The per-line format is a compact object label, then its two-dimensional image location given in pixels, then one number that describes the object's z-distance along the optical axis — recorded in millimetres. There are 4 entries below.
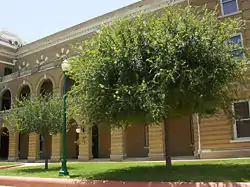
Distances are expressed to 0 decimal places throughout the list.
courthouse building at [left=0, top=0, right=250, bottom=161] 19256
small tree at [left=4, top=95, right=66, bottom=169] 18562
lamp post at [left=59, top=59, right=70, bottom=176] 13702
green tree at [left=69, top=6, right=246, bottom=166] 10891
